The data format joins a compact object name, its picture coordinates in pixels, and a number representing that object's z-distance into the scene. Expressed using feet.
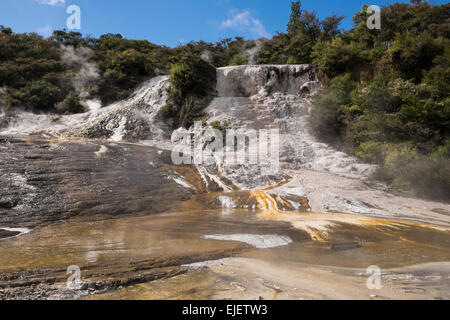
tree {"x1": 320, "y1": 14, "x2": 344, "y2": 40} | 78.85
